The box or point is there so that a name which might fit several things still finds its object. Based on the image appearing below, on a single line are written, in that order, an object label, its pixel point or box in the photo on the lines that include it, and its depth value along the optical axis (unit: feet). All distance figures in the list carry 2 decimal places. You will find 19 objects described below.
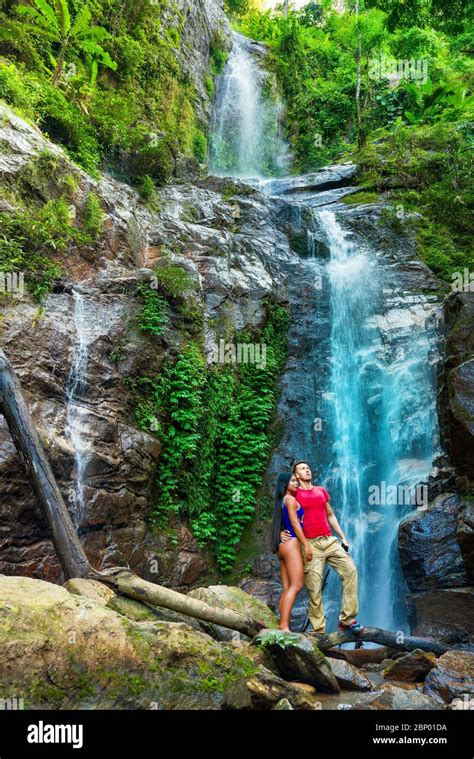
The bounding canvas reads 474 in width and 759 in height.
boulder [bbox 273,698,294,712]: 12.60
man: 18.66
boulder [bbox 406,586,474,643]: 23.63
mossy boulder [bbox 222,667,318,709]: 12.35
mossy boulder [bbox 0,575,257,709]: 10.38
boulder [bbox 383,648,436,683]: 16.81
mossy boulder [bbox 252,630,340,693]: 14.89
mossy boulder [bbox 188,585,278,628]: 19.89
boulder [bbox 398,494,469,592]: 25.91
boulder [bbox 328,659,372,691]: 15.40
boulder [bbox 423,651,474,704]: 14.53
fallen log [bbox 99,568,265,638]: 16.14
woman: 18.21
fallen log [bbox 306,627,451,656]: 17.74
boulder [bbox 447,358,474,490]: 25.75
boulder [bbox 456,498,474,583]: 24.09
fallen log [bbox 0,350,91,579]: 18.52
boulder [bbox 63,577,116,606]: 15.90
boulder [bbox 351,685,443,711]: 13.05
